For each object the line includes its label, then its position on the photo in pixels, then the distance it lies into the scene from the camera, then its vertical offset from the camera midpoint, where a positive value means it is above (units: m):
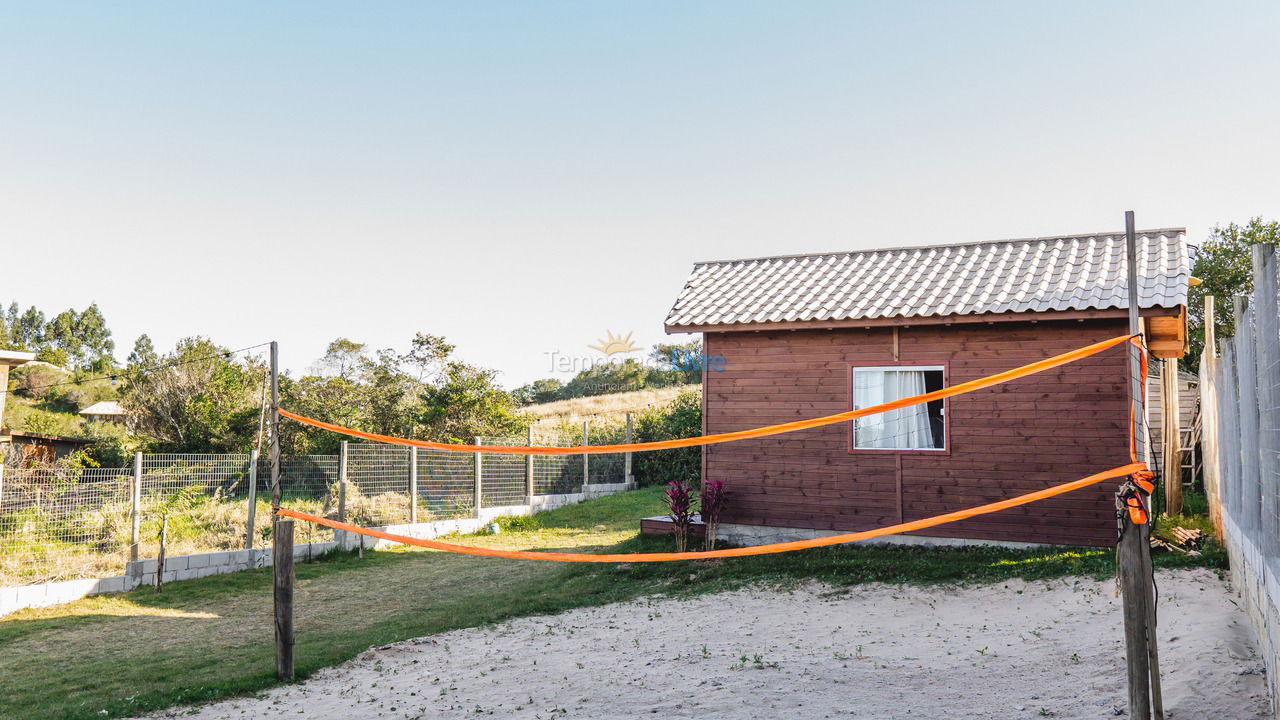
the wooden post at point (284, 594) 5.53 -1.31
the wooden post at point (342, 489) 12.05 -1.24
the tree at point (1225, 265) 26.47 +5.06
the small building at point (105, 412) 31.84 -0.16
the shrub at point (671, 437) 18.65 -0.66
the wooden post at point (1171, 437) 10.30 -0.35
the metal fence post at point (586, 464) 17.72 -1.25
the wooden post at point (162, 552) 9.49 -1.74
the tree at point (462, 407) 17.03 +0.05
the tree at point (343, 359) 19.08 +1.29
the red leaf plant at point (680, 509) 10.08 -1.28
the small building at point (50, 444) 20.39 -0.96
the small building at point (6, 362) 17.36 +1.10
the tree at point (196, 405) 17.91 +0.08
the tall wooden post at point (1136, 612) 3.34 -0.86
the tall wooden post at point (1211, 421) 8.54 -0.11
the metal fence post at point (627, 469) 18.88 -1.44
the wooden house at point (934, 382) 9.02 +0.36
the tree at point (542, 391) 41.06 +0.97
